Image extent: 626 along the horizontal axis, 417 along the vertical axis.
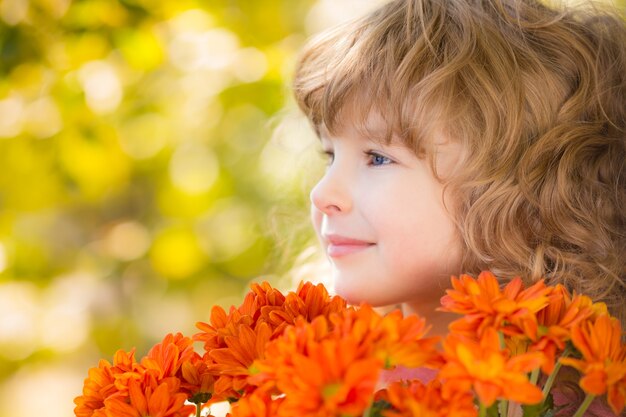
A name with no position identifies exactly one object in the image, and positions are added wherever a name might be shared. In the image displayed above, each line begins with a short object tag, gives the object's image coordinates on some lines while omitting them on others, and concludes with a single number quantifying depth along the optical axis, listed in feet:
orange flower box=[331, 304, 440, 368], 3.28
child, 3.91
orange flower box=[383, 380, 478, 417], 3.29
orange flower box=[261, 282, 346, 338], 3.54
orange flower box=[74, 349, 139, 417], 3.51
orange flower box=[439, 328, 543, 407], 3.26
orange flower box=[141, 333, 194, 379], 3.50
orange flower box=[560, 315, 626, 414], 3.34
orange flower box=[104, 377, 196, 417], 3.46
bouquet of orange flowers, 3.25
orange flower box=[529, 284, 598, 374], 3.35
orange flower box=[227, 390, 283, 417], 3.34
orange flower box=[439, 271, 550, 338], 3.35
